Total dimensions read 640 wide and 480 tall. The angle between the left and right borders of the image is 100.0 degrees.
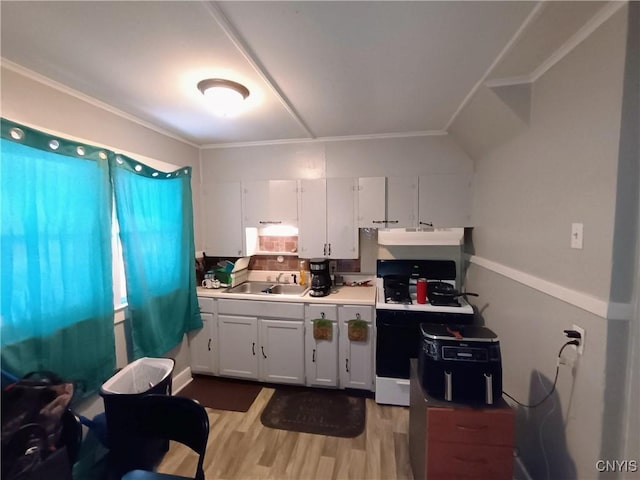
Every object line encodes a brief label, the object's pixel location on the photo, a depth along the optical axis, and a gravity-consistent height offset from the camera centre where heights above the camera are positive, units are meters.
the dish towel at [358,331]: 2.46 -0.95
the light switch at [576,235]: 1.20 -0.04
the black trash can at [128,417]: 1.53 -1.14
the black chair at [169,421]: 1.25 -0.94
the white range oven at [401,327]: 2.28 -0.87
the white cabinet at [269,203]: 2.88 +0.26
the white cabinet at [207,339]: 2.77 -1.17
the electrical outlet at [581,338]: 1.18 -0.49
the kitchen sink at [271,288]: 3.06 -0.71
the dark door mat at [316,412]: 2.13 -1.59
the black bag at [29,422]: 1.14 -0.88
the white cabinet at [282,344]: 2.52 -1.16
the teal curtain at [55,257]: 1.37 -0.18
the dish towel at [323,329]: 2.53 -0.96
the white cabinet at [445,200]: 2.58 +0.26
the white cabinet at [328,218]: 2.78 +0.09
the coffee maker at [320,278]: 2.69 -0.53
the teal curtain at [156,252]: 2.09 -0.22
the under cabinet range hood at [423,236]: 2.52 -0.09
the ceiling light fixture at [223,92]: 1.62 +0.85
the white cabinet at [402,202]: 2.67 +0.25
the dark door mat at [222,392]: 2.43 -1.61
